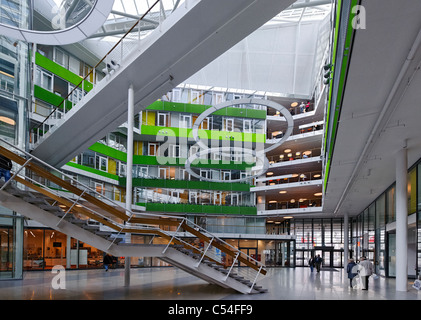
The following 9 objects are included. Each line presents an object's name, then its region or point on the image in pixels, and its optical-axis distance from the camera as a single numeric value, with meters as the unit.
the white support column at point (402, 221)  17.62
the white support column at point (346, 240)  39.75
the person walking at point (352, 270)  19.00
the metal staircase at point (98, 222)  12.16
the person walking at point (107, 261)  28.83
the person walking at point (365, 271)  18.19
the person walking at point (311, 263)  32.99
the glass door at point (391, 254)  25.74
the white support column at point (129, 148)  15.65
